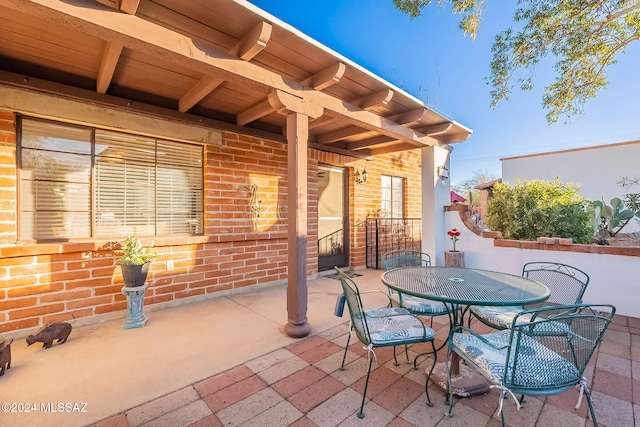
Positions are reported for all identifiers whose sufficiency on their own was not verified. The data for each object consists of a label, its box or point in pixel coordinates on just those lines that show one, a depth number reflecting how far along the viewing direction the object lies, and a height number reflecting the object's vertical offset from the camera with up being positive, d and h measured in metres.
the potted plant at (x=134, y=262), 2.93 -0.50
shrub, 3.81 +0.01
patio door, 5.37 -0.10
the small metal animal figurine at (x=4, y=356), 2.08 -1.07
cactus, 3.82 -0.08
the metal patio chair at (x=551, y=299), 2.13 -0.81
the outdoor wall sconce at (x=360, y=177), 5.66 +0.76
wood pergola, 1.86 +1.35
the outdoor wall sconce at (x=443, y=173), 4.63 +0.69
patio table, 1.71 -0.53
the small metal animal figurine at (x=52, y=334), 2.42 -1.06
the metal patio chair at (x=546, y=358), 1.32 -0.79
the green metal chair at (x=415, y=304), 2.31 -0.81
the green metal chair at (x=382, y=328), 1.76 -0.81
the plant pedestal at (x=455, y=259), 4.27 -0.72
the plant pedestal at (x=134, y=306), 2.95 -0.99
